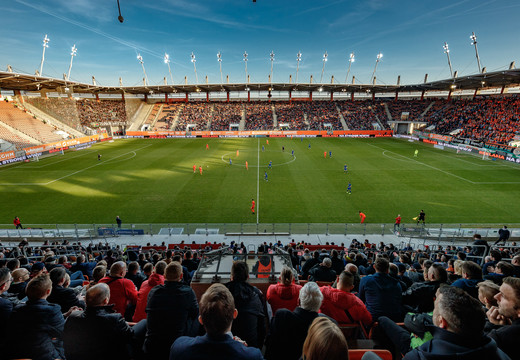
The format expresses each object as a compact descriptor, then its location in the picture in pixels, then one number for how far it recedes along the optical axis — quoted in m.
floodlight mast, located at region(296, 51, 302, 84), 73.92
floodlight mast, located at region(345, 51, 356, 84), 69.71
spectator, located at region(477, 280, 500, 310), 3.58
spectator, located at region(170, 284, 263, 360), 2.22
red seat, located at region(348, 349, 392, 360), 2.98
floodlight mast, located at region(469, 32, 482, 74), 51.25
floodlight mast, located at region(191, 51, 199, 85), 73.95
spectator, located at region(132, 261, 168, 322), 4.64
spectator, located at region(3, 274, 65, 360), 3.39
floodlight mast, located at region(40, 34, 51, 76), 51.73
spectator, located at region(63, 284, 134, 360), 3.01
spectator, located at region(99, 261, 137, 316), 4.92
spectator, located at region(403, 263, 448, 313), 4.65
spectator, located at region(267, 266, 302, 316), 4.42
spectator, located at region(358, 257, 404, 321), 4.54
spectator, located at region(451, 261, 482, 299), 4.89
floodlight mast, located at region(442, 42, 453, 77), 58.47
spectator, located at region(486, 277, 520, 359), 2.92
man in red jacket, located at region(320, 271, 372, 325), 4.12
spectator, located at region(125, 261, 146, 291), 6.47
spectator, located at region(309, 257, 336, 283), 6.73
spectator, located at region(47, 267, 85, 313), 4.54
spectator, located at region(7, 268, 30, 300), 5.49
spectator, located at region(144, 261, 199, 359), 3.33
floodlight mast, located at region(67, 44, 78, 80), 57.99
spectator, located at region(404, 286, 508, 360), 2.14
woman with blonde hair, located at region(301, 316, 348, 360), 1.83
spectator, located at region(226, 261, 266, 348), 3.46
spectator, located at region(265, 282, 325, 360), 3.12
